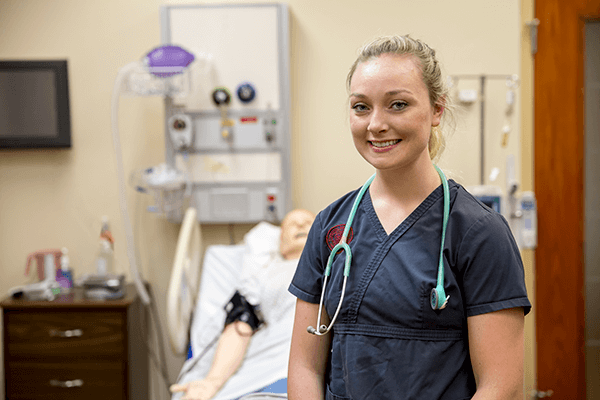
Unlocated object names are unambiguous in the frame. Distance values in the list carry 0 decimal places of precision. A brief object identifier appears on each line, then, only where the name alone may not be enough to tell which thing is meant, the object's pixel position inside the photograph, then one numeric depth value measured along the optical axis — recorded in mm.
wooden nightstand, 2404
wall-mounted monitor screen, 2699
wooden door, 2600
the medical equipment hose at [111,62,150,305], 2396
